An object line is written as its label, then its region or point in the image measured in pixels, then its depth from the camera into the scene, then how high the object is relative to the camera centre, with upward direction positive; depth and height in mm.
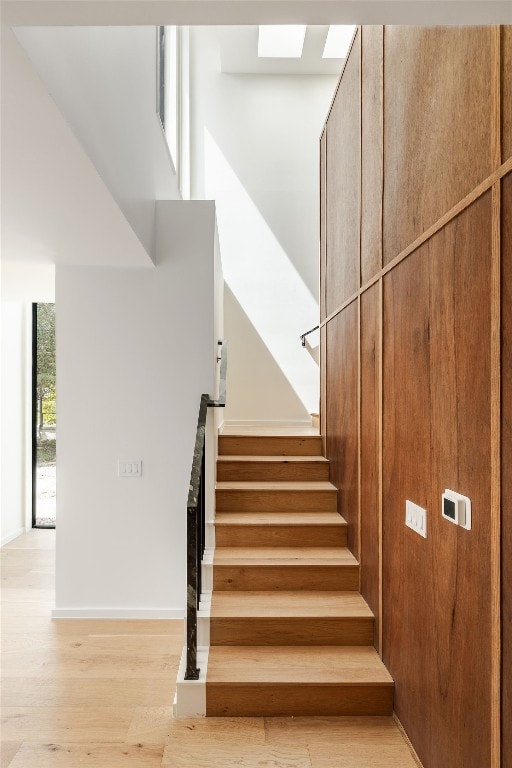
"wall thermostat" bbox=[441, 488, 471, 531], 1692 -381
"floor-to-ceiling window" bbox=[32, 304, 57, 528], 6387 -364
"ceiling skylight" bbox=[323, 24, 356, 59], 5883 +3630
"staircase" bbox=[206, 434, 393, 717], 2504 -1147
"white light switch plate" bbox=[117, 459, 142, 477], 3803 -566
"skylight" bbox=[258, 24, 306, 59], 5828 +3601
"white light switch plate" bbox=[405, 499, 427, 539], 2068 -503
